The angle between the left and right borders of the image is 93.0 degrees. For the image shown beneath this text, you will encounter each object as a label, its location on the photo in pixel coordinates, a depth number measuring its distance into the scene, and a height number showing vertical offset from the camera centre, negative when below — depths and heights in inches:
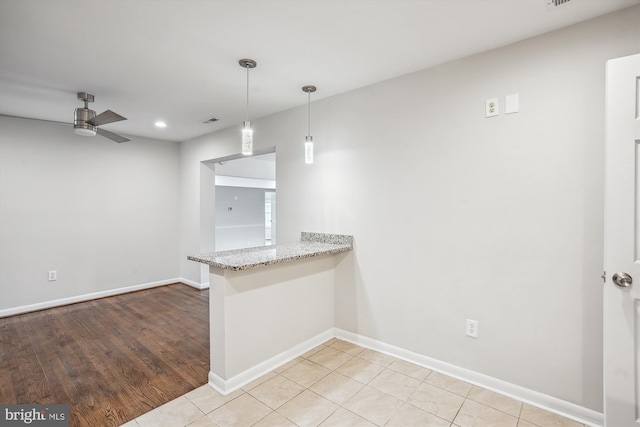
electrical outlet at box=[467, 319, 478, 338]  89.2 -35.1
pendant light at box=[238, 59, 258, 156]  89.4 +21.6
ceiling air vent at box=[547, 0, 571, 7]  65.3 +45.0
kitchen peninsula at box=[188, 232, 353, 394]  86.5 -31.1
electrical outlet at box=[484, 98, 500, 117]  84.8 +28.8
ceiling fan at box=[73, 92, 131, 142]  116.4 +34.5
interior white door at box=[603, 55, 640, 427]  63.1 -7.8
